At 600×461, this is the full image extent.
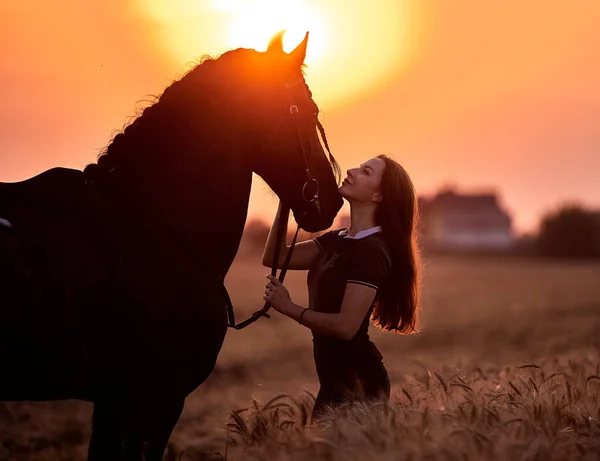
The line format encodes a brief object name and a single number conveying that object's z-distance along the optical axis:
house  138.88
